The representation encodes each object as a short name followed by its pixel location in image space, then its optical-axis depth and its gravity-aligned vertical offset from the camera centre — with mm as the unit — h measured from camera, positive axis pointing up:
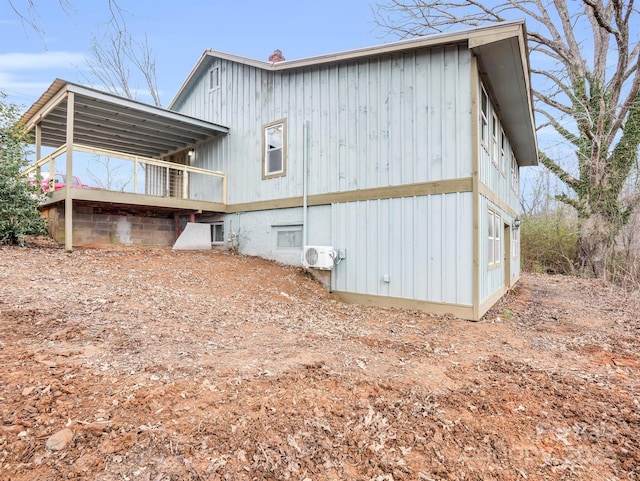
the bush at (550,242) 15344 -67
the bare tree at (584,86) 12742 +6355
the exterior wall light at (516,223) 11608 +595
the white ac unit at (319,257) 7531 -357
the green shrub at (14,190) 7316 +1105
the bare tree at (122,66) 19891 +10373
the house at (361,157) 6160 +1900
